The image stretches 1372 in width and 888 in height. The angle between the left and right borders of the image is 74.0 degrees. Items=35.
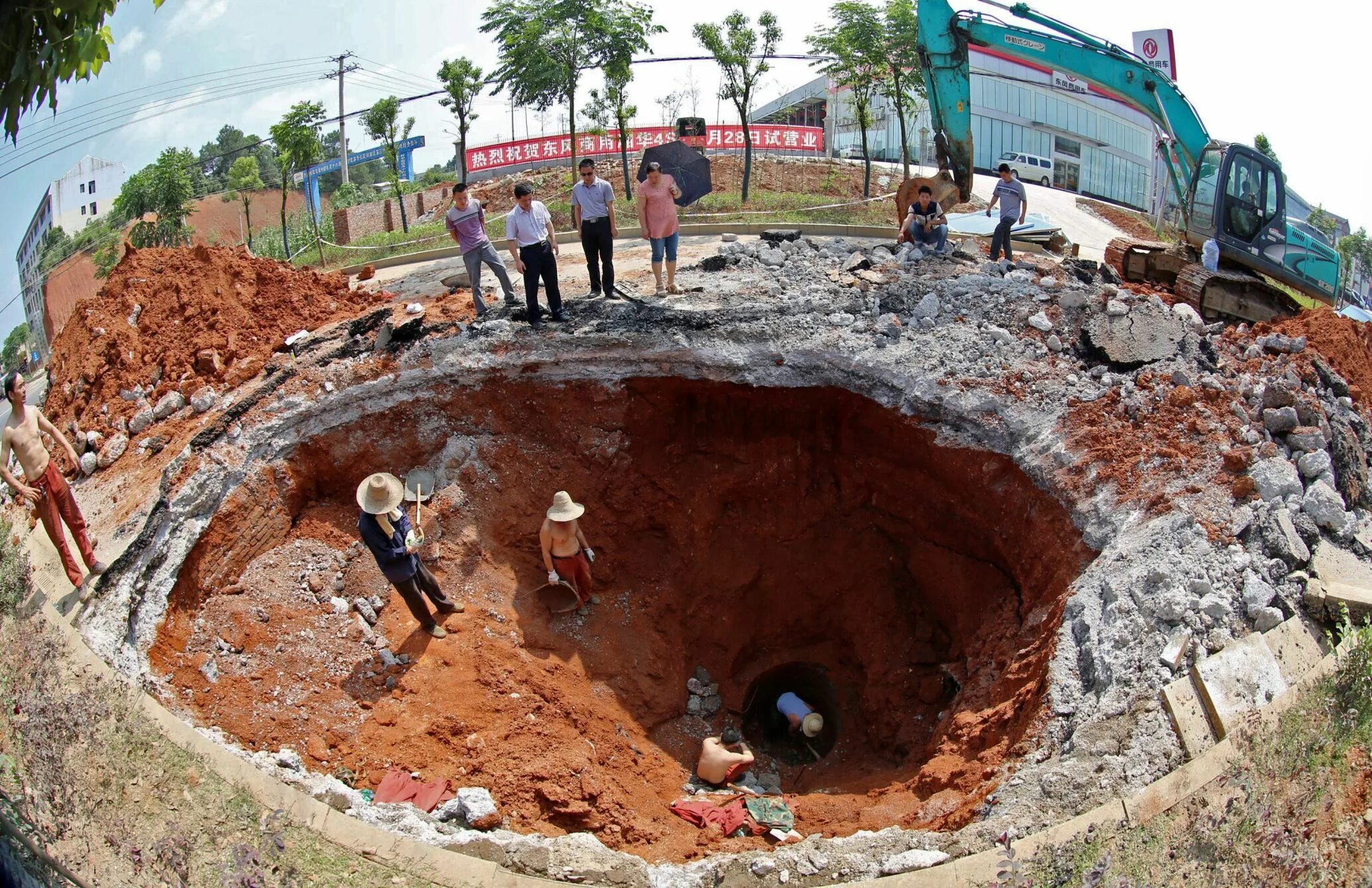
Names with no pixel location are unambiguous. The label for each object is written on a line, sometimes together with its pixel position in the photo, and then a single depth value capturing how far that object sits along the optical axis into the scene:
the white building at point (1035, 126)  30.03
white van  28.16
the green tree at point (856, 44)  18.61
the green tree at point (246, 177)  18.41
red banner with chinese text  24.12
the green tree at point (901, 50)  18.72
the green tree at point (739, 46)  18.52
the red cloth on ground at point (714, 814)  5.94
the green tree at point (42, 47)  3.16
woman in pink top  8.36
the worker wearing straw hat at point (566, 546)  7.12
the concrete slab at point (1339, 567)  5.54
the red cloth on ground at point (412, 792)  5.71
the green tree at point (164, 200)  14.35
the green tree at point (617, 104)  18.45
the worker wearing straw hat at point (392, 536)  6.28
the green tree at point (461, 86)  18.28
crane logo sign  20.83
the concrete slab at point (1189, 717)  4.73
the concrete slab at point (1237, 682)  4.82
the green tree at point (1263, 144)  26.59
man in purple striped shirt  8.23
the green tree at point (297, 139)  16.16
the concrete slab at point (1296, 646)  5.11
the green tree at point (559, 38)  16.98
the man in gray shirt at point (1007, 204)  9.84
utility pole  22.14
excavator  10.09
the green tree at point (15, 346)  11.38
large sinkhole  6.12
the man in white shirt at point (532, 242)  7.81
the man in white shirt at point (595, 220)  8.01
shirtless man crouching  6.97
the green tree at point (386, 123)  19.94
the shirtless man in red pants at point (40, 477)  5.96
